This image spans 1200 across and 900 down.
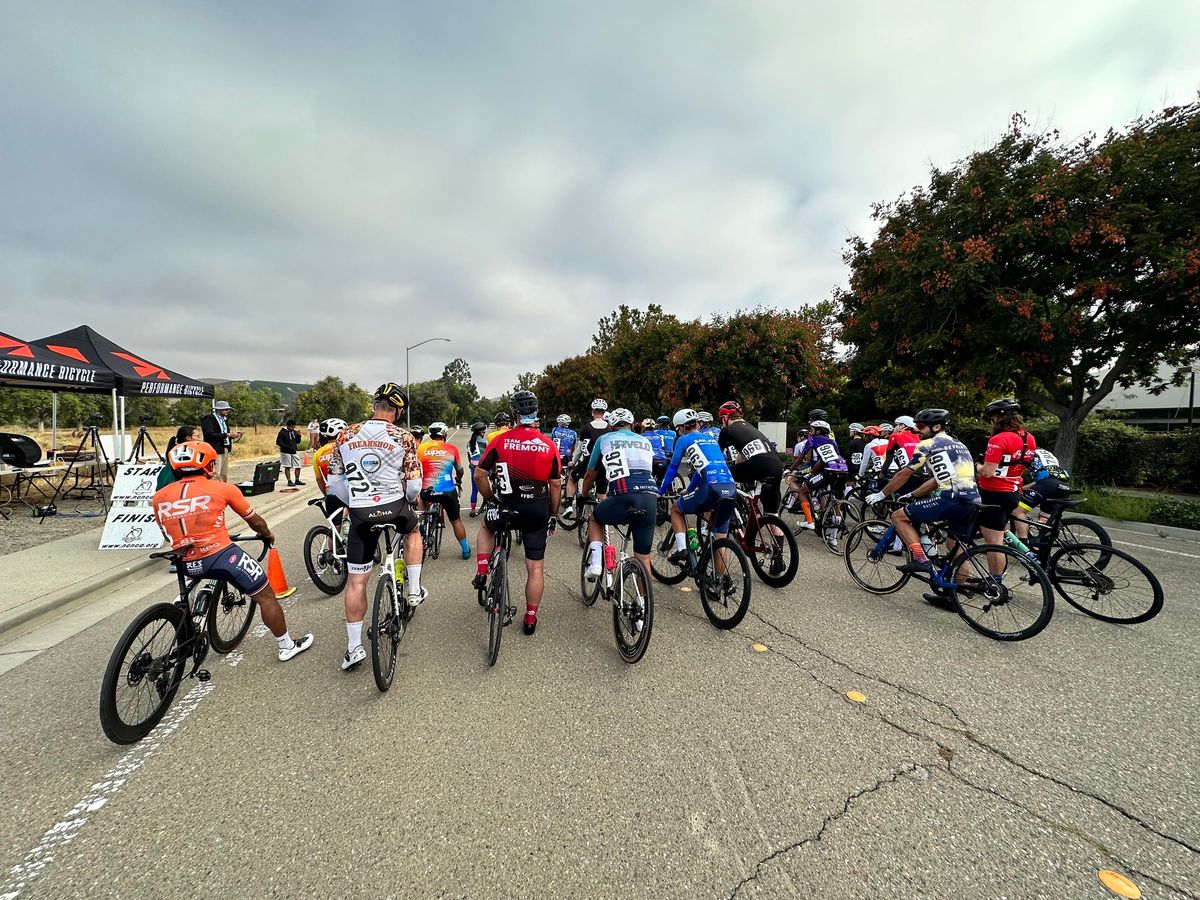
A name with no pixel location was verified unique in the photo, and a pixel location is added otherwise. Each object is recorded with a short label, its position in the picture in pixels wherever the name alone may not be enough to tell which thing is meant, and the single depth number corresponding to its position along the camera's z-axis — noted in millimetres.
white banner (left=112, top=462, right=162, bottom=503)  6445
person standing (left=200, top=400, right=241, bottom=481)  8938
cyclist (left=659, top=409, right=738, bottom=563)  4469
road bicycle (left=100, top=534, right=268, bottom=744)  2516
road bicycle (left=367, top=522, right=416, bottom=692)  3002
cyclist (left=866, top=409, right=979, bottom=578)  4398
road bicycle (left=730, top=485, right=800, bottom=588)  5082
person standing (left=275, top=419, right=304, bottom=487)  12562
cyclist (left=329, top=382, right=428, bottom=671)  3367
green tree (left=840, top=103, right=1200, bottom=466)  8445
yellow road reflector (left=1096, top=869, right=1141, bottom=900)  1808
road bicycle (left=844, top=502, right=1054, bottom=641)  3949
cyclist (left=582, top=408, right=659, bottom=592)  3854
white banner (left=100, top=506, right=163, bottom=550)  6172
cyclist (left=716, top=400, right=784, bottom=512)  5387
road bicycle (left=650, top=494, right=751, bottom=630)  4008
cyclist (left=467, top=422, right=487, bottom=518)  8661
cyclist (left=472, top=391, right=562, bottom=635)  3639
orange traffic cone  3746
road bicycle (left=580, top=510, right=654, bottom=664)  3387
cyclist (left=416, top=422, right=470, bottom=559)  5859
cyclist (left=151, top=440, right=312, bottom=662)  2965
